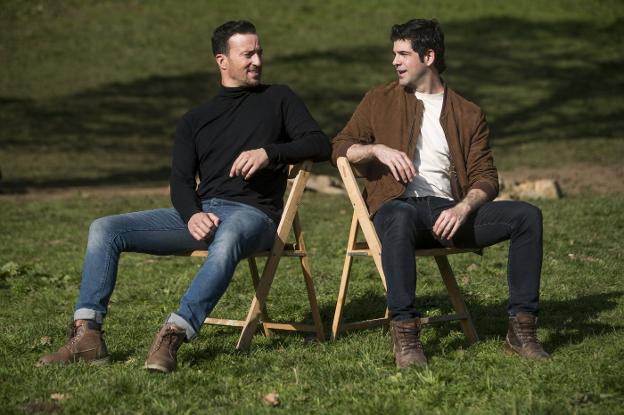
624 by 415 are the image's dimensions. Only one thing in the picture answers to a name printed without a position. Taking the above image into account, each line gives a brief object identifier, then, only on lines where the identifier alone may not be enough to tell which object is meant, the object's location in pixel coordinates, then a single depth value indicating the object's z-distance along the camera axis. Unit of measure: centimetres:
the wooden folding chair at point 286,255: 1150
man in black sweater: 1069
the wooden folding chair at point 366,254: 1136
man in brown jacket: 1062
